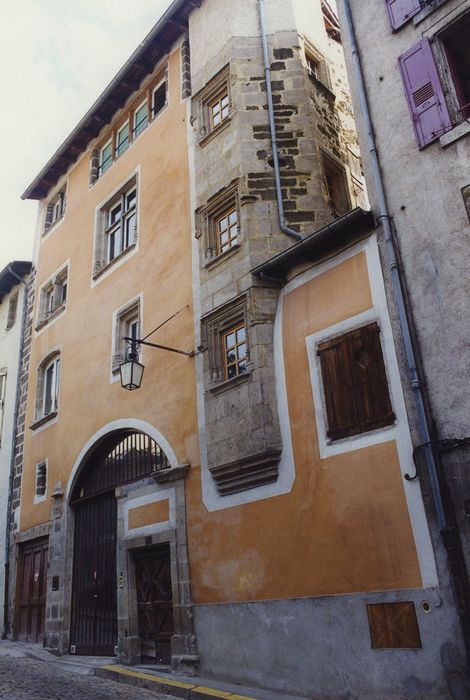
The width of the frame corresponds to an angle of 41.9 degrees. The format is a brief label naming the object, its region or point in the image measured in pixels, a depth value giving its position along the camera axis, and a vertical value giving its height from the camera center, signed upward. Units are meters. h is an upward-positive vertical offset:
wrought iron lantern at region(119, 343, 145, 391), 10.27 +3.67
